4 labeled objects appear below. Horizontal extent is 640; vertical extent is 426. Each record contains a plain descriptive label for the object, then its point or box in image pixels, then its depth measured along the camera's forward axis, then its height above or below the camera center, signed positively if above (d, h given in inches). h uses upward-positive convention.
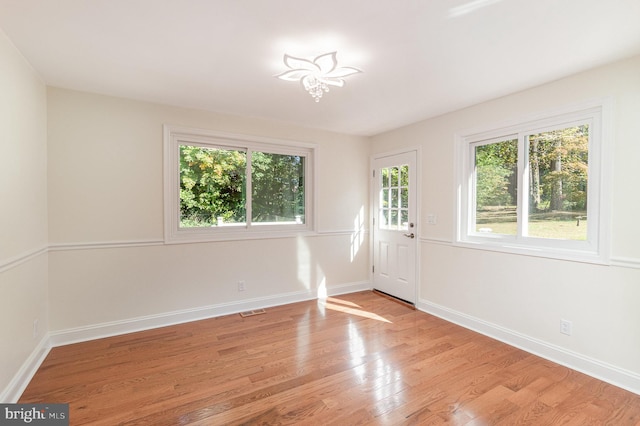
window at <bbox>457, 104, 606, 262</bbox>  92.8 +8.2
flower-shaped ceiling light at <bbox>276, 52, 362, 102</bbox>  81.8 +40.7
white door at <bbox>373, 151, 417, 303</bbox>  152.3 -9.6
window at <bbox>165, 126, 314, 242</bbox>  129.3 +11.0
